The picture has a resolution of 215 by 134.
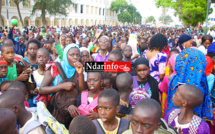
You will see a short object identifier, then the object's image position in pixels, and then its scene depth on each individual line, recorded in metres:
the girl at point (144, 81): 3.04
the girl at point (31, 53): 4.07
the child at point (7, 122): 1.45
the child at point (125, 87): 2.53
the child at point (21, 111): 1.87
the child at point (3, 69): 2.99
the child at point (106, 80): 3.06
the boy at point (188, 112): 2.12
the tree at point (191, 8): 17.55
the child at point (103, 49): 4.51
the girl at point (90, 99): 2.46
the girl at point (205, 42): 5.60
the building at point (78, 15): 32.55
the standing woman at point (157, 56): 3.54
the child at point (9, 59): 3.29
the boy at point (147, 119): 1.71
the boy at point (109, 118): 2.06
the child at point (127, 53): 4.42
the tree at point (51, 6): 28.95
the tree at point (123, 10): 60.84
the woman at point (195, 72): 2.62
